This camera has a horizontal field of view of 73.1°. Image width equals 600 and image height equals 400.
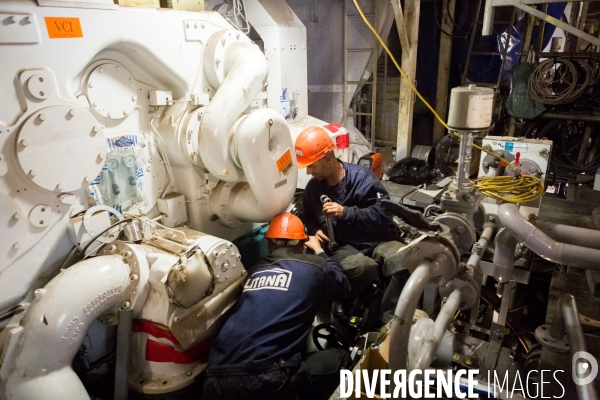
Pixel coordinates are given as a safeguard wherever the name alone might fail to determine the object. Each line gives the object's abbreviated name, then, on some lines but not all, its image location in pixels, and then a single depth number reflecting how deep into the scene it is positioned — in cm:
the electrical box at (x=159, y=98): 274
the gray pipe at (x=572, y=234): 169
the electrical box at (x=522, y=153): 287
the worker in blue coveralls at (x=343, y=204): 312
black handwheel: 258
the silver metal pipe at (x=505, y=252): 185
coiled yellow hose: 234
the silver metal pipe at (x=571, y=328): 131
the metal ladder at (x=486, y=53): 538
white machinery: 199
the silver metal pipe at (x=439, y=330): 139
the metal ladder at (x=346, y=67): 578
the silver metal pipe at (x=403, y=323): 137
